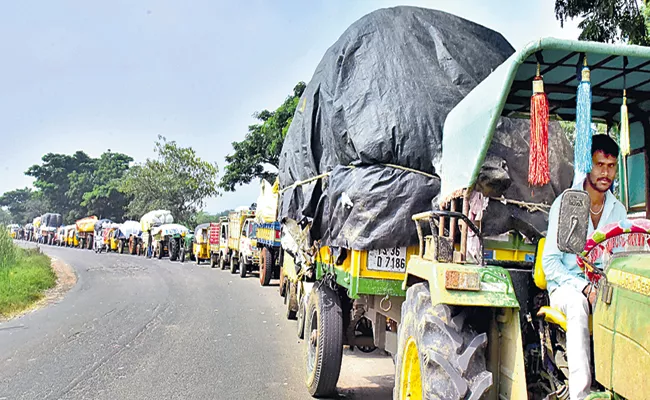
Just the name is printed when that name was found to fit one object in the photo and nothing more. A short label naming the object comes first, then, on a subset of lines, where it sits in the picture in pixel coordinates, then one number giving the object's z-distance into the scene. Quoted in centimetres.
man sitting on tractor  257
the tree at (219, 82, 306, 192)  2834
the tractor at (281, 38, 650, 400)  242
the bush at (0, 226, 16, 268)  1860
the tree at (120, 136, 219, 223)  4569
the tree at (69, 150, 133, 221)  6581
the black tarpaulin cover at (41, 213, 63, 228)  6766
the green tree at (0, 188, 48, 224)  9572
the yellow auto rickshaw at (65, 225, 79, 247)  5600
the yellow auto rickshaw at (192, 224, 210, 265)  3047
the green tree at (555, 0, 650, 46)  1074
